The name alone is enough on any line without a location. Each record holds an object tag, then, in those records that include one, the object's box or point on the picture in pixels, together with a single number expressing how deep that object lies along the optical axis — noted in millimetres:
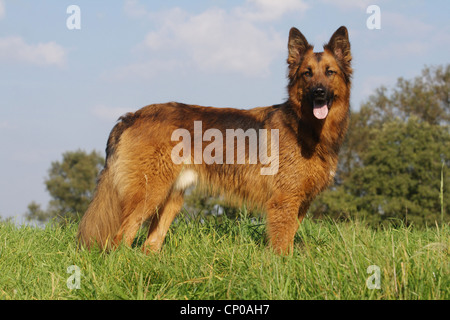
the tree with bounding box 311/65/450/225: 25094
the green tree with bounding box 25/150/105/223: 37625
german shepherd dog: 5145
